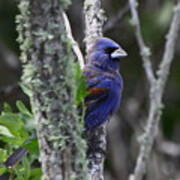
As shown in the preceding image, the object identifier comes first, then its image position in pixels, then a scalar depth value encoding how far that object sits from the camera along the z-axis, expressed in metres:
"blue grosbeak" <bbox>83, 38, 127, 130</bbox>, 7.72
